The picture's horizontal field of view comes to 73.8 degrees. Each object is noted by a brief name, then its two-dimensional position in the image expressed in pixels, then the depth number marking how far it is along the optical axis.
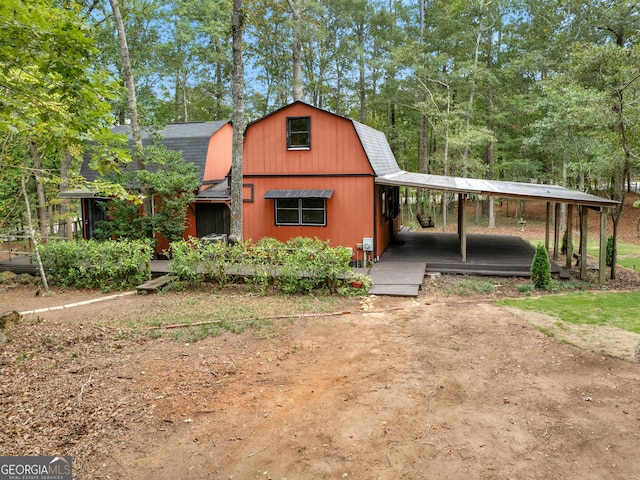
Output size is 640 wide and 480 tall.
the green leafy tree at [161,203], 13.42
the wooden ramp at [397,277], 9.87
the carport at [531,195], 10.80
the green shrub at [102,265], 11.45
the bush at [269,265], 10.00
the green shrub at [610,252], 11.73
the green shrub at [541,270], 10.43
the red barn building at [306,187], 12.92
